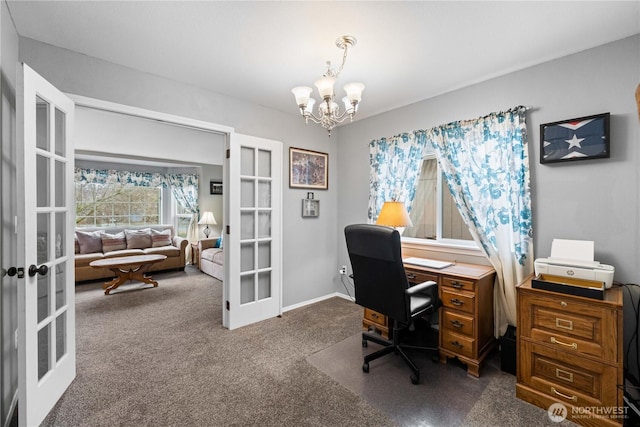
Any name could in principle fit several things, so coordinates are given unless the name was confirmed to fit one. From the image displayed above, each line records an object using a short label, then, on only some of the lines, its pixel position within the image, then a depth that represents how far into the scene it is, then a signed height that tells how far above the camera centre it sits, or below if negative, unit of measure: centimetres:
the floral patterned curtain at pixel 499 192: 237 +18
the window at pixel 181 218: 700 -11
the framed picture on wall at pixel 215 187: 686 +63
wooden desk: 222 -81
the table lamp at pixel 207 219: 646 -13
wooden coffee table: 436 -86
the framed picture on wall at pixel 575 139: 203 +55
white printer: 180 -35
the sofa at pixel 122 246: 482 -63
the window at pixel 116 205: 604 +20
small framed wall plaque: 373 +7
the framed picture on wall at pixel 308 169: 361 +58
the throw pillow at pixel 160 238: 587 -51
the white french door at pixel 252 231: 306 -20
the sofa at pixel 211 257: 518 -83
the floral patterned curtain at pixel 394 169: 314 +51
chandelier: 190 +82
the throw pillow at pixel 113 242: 534 -54
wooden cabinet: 164 -87
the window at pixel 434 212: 306 +1
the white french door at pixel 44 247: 151 -20
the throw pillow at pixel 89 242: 514 -51
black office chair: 200 -53
